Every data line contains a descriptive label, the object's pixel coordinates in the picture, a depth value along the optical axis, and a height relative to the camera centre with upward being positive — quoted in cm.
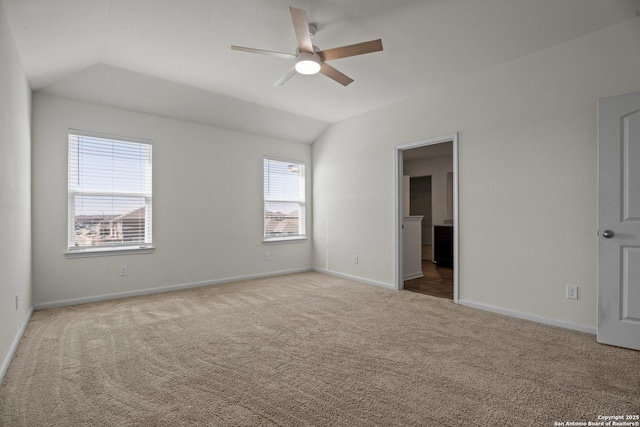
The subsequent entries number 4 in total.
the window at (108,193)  389 +27
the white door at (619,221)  254 -6
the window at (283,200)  562 +23
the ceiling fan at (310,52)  237 +132
